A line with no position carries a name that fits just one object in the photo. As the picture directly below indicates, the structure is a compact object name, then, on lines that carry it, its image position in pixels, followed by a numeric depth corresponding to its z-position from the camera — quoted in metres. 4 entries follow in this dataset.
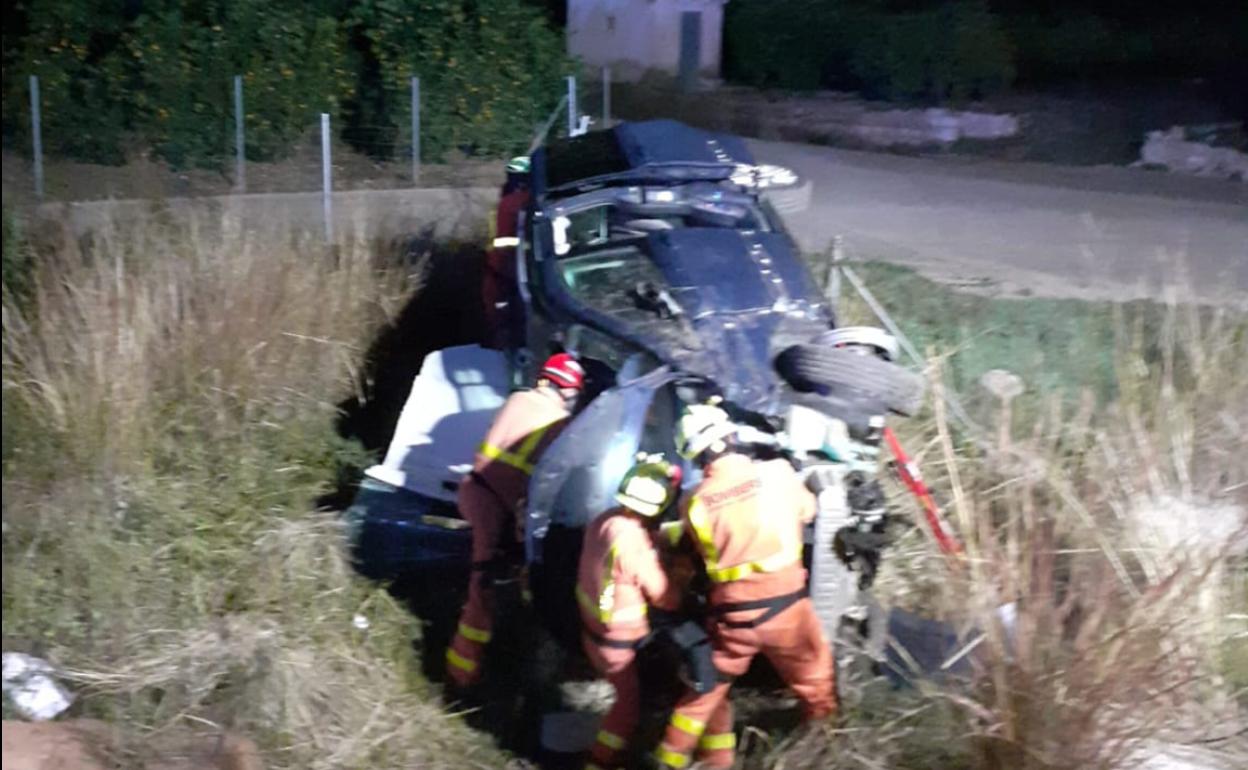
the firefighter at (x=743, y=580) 4.34
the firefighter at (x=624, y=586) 4.51
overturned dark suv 4.77
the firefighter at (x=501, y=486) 5.14
